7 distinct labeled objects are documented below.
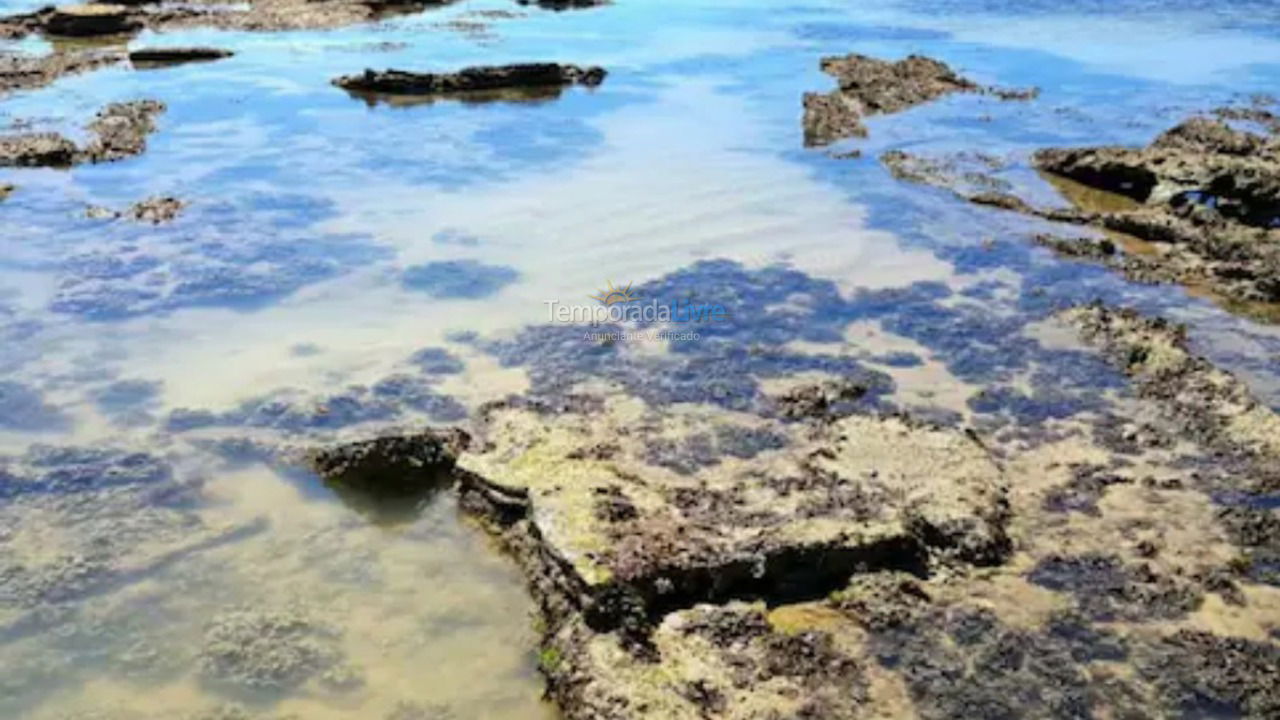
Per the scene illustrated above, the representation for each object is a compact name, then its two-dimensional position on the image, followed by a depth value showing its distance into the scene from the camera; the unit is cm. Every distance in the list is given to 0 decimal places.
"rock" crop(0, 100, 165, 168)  1714
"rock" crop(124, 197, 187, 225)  1450
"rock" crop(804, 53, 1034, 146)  1975
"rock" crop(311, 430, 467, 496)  870
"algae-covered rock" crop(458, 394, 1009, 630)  692
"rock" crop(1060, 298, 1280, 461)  918
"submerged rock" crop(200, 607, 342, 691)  664
